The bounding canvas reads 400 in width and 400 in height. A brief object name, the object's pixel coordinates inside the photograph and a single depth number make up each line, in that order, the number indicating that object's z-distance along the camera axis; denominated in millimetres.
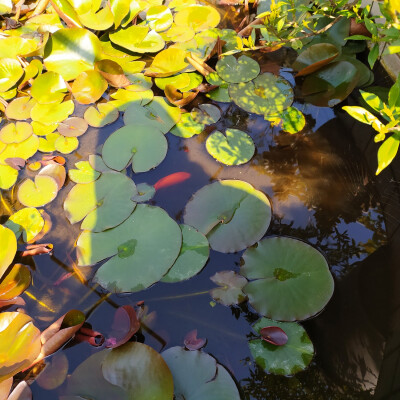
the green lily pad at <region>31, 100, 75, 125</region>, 2032
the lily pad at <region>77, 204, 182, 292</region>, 1450
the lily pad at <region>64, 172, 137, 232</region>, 1606
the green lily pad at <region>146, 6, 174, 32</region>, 2477
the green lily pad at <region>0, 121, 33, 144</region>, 1956
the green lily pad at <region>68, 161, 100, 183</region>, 1769
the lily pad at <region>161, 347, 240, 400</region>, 1198
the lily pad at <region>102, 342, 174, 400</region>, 1164
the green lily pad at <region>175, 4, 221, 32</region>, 2504
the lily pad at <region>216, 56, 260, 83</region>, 2170
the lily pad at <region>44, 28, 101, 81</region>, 2191
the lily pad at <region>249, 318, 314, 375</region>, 1271
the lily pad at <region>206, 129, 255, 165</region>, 1849
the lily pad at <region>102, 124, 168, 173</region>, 1824
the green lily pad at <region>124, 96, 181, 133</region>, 1982
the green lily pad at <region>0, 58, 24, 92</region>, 2180
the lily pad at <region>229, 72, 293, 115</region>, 2037
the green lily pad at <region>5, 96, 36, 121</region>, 2066
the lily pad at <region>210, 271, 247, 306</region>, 1429
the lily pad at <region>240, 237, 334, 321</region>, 1374
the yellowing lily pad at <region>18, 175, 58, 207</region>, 1725
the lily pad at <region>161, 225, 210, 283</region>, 1475
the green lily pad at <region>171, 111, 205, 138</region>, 1965
